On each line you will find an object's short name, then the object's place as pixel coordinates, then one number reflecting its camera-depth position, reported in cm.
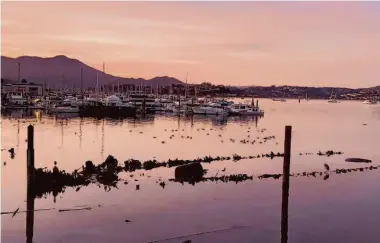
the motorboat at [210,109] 11584
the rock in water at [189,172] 3205
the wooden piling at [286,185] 2061
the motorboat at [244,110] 12103
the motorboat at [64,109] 11200
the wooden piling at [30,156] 2217
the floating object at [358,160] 4319
